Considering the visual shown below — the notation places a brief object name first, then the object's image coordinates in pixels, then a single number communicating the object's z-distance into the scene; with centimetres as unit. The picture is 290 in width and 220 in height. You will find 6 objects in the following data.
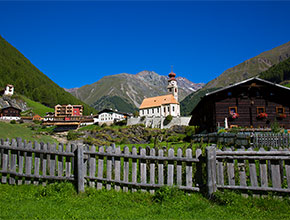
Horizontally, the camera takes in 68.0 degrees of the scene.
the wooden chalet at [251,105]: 2991
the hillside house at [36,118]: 9110
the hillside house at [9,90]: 12012
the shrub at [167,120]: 7038
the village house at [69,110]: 11630
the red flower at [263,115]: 2929
